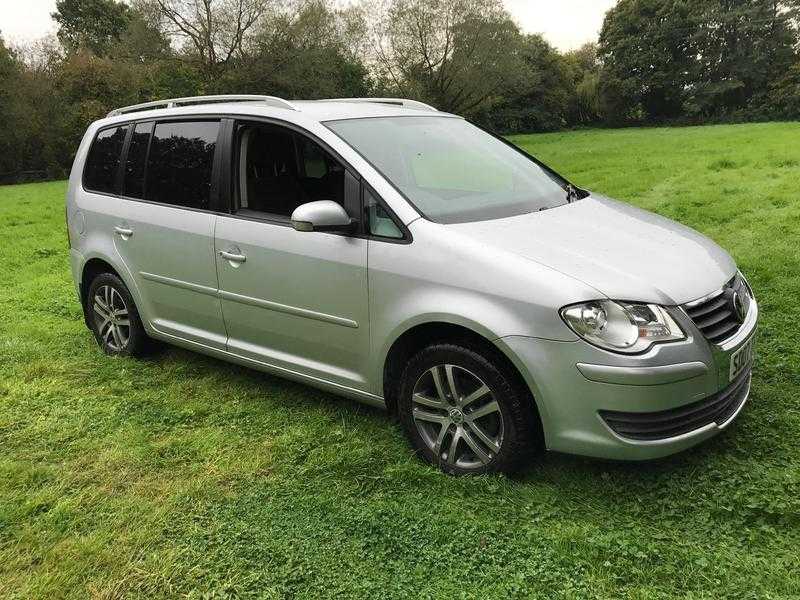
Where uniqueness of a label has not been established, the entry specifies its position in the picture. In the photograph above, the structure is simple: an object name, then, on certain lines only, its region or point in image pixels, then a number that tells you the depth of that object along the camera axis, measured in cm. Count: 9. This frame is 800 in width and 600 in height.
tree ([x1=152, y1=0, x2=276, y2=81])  2741
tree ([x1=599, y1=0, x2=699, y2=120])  4166
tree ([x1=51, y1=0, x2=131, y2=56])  5259
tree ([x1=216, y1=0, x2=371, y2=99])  2822
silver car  275
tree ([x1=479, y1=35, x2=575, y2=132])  4291
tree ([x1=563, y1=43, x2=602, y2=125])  4434
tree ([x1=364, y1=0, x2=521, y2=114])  3067
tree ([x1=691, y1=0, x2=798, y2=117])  3869
